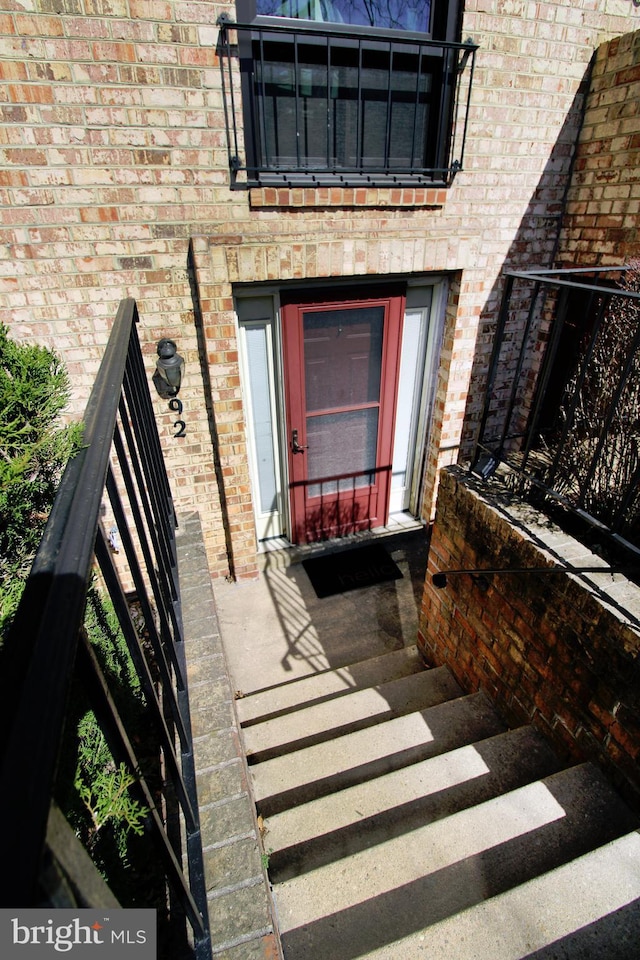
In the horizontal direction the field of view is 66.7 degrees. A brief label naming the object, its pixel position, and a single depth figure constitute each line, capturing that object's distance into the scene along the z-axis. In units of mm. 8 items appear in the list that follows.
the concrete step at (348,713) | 2729
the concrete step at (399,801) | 1996
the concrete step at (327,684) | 3105
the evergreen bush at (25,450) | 1212
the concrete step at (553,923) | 1436
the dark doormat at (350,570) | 4172
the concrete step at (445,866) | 1624
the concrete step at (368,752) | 2350
